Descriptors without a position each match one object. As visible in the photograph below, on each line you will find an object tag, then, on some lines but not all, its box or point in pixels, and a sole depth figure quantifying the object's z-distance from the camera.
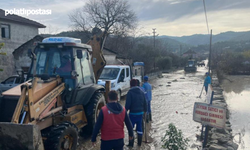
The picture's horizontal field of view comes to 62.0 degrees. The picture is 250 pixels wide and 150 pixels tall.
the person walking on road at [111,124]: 3.47
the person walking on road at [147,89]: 7.77
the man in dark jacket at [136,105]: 5.53
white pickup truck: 11.17
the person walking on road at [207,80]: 12.81
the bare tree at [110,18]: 32.59
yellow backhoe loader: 3.51
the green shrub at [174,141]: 4.86
